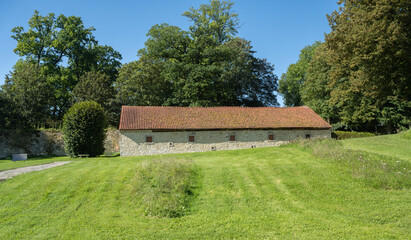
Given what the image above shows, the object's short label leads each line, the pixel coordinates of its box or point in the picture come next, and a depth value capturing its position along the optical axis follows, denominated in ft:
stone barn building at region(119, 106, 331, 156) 71.82
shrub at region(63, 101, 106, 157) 66.80
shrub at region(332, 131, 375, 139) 98.02
